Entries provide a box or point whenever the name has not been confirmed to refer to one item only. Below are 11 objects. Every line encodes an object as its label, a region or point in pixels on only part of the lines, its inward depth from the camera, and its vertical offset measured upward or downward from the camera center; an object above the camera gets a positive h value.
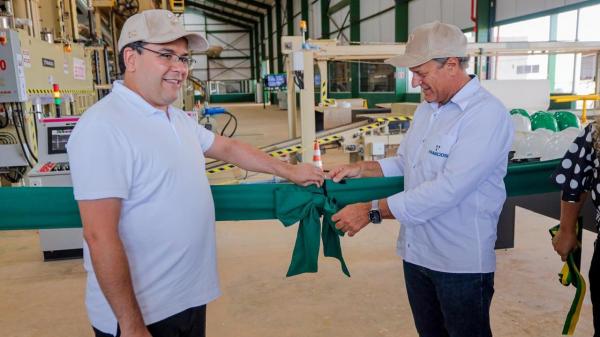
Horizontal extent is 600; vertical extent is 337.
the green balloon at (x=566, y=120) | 5.57 -0.43
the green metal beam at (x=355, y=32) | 19.81 +2.32
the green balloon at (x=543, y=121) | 5.32 -0.42
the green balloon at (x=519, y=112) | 5.47 -0.32
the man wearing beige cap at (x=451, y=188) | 1.61 -0.35
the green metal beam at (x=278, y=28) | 29.88 +3.89
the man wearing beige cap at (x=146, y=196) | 1.28 -0.29
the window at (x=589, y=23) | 8.74 +1.09
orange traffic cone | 5.18 -0.73
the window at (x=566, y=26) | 9.34 +1.12
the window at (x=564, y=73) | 10.03 +0.21
